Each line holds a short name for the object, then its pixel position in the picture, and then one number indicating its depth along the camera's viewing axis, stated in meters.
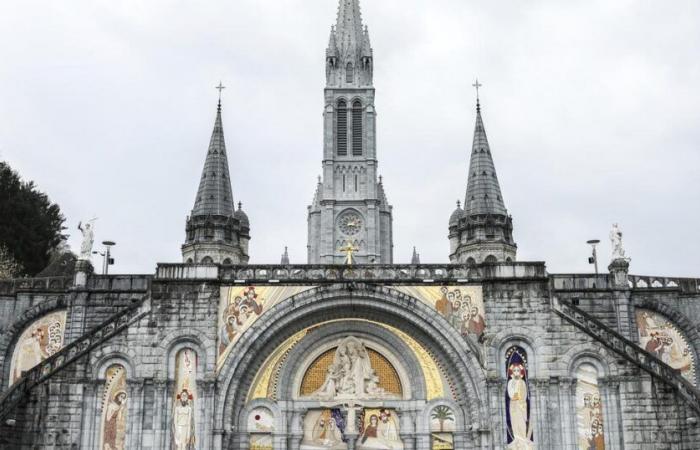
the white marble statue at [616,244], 30.91
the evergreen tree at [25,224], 41.53
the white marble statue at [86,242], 31.17
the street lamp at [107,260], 36.47
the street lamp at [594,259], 35.59
